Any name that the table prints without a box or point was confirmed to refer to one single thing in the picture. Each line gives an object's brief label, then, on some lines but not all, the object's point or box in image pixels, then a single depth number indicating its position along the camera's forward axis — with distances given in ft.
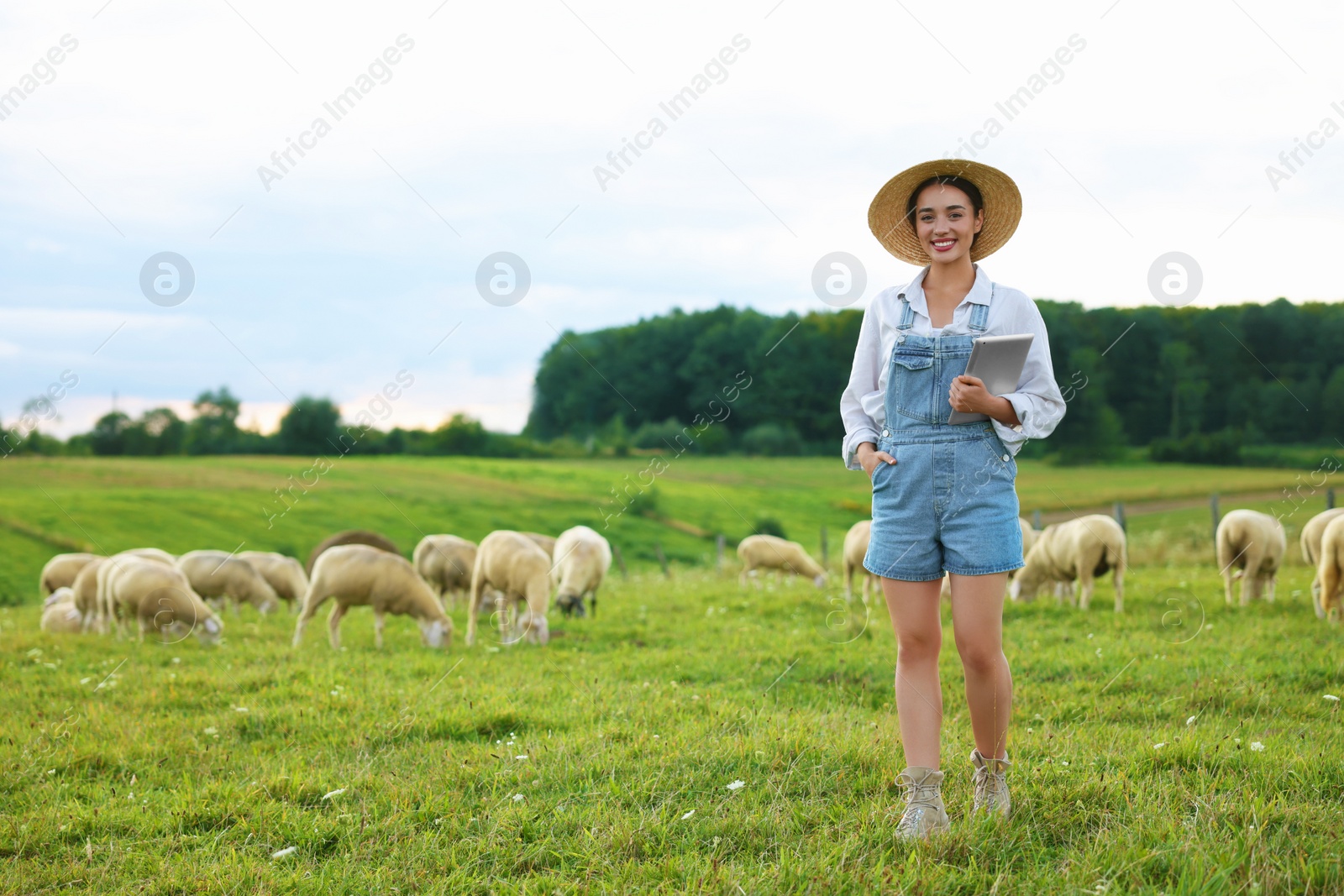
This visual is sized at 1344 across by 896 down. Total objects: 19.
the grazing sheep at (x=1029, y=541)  46.75
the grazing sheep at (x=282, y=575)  58.34
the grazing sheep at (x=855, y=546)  51.98
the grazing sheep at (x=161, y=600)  38.47
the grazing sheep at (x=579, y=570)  44.32
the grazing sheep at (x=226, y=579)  53.42
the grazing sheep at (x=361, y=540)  62.03
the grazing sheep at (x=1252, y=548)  40.50
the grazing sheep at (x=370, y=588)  36.55
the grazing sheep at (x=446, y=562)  52.90
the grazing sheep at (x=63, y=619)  45.83
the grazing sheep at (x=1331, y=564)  32.65
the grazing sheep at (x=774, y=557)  71.10
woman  11.87
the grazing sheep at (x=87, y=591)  45.98
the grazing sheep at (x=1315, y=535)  40.34
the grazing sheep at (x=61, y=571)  59.16
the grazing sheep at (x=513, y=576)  37.81
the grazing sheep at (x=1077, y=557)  40.50
